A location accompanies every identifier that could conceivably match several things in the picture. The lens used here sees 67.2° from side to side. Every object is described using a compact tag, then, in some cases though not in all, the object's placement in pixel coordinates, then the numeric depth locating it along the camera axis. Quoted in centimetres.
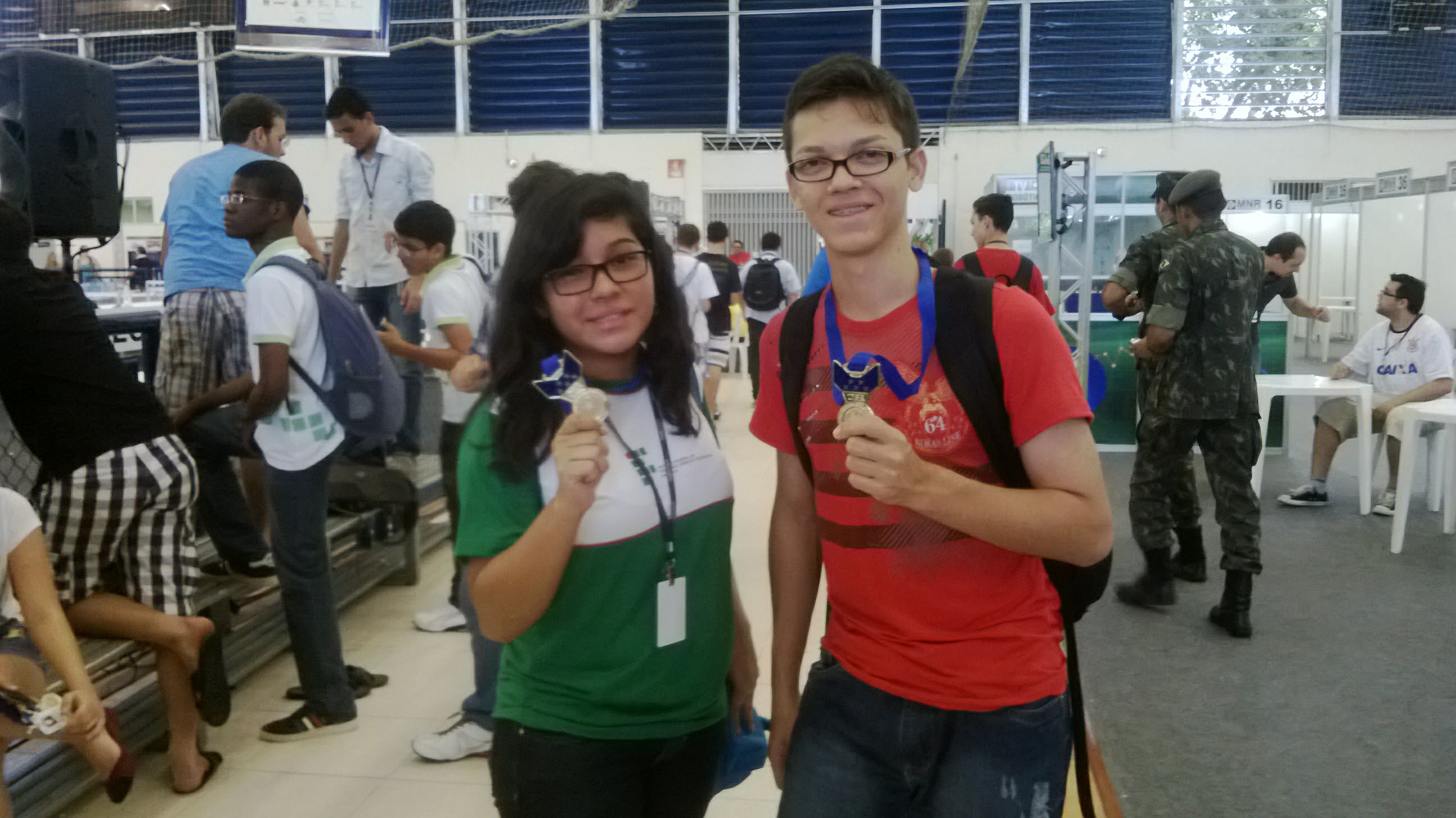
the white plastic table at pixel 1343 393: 577
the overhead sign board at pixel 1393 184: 955
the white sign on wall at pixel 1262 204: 1252
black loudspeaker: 398
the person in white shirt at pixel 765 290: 870
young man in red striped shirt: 123
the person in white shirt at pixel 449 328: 312
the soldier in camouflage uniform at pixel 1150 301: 445
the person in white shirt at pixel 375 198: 468
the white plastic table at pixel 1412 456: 502
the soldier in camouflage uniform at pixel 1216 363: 392
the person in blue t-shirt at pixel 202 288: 390
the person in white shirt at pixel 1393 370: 569
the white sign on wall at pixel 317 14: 690
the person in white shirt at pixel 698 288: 408
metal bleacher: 269
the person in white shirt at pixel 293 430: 296
